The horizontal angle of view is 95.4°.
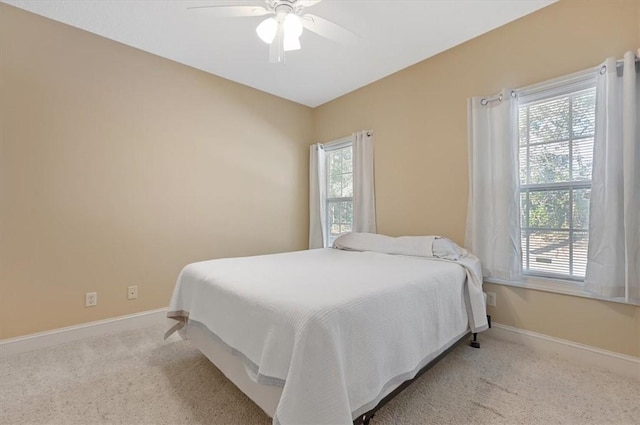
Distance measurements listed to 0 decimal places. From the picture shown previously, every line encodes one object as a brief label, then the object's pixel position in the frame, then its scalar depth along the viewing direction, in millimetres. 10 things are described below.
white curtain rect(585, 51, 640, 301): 1808
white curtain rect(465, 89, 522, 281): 2314
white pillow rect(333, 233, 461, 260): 2391
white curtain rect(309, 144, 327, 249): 4020
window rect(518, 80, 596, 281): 2098
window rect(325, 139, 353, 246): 3875
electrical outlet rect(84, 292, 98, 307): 2518
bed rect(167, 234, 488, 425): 1121
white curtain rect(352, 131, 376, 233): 3441
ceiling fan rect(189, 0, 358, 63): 1863
